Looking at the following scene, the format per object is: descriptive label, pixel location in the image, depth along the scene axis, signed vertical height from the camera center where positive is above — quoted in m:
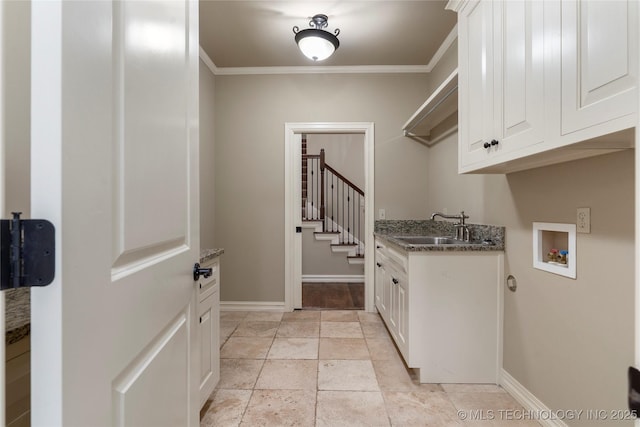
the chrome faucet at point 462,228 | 2.32 -0.13
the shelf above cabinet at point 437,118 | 2.13 +0.89
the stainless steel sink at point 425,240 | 2.64 -0.25
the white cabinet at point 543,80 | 0.86 +0.50
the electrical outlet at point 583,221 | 1.29 -0.03
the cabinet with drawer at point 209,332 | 1.58 -0.70
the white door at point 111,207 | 0.44 +0.01
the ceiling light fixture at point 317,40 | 2.36 +1.42
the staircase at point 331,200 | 5.45 +0.24
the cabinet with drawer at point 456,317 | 1.91 -0.68
